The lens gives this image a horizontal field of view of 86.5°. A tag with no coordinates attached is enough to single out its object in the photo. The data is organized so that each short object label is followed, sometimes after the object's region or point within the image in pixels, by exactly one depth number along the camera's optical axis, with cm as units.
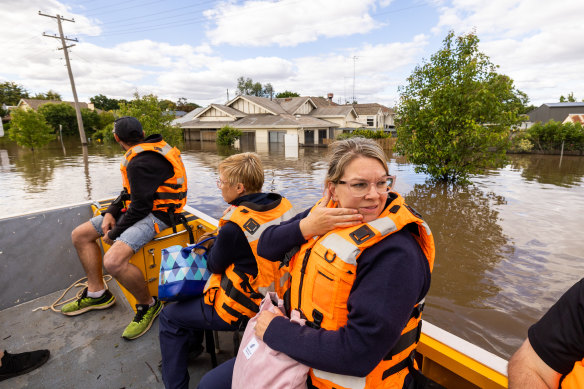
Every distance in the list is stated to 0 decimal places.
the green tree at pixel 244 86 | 7316
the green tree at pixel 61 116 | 3925
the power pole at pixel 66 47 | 2809
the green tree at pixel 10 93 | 5301
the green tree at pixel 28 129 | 2784
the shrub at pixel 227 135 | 3219
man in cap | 273
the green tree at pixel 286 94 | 5718
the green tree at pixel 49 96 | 6033
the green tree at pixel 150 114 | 1998
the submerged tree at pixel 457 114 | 1095
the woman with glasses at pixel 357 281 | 110
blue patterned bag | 206
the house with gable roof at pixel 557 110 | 4095
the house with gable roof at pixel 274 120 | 3312
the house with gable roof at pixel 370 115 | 4406
